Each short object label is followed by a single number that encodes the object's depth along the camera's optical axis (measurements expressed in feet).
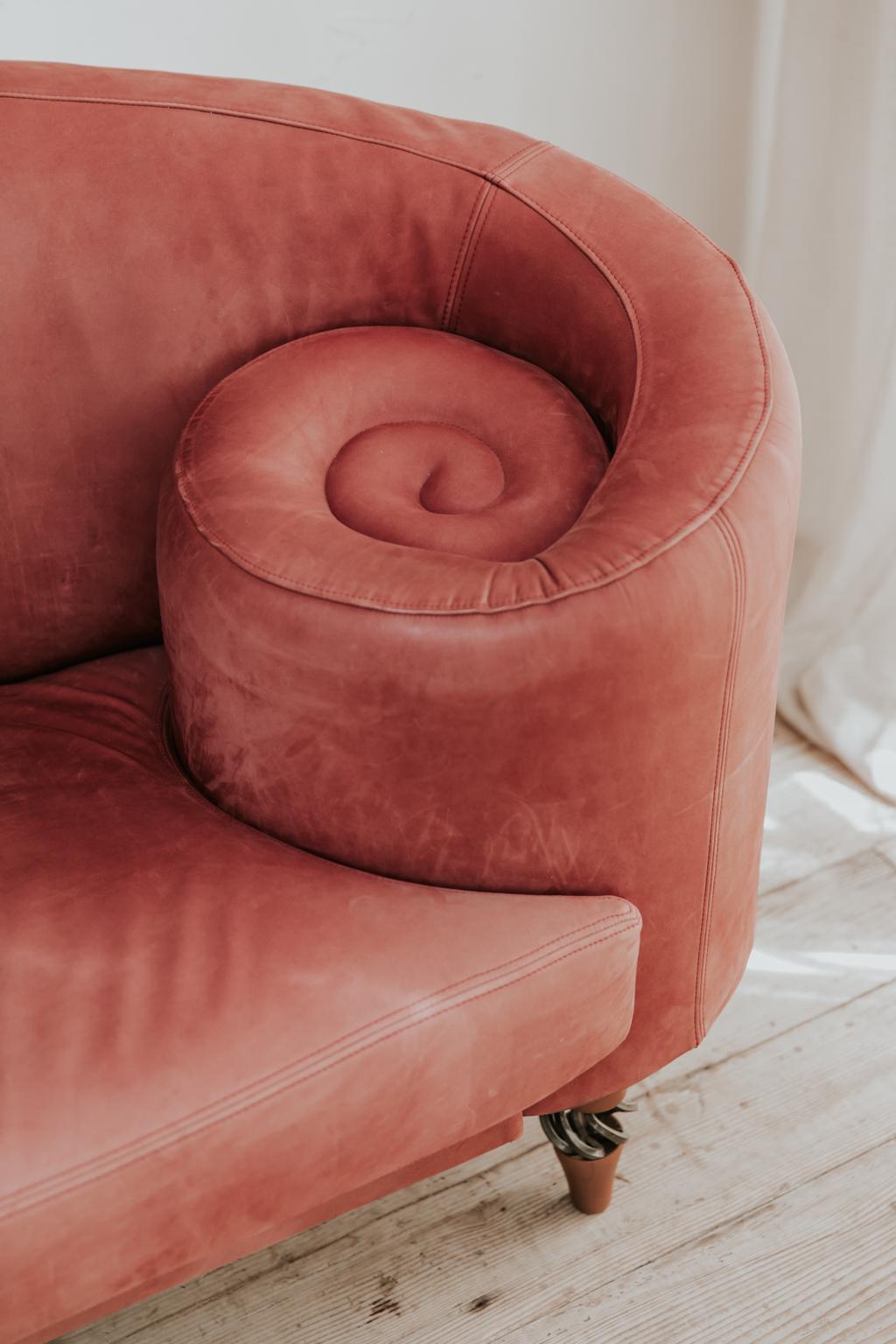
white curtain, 9.25
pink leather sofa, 6.78
